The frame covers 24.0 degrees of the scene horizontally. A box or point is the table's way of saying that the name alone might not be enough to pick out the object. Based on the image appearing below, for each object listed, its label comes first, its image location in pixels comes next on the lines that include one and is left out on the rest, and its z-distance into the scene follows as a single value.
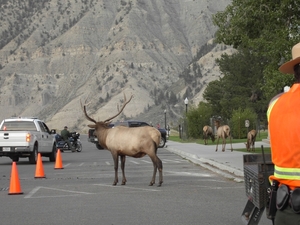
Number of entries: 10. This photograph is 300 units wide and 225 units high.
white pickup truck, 28.64
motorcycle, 43.91
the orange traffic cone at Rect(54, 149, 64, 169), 25.52
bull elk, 17.25
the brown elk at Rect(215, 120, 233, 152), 35.91
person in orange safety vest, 4.46
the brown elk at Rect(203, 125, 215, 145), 46.93
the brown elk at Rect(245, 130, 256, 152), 33.59
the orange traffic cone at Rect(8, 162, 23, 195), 15.88
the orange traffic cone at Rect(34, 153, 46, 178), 20.83
